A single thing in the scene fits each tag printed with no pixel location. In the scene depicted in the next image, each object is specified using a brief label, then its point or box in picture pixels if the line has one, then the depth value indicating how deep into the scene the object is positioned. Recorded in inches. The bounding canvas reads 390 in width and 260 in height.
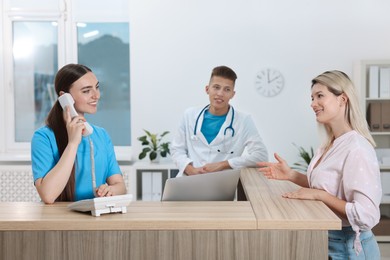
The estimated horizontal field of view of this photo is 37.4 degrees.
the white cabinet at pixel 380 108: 213.8
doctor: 142.3
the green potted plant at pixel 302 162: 229.0
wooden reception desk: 76.3
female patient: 84.2
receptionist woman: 89.5
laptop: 95.3
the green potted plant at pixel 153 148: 223.9
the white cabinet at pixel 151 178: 220.8
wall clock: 231.3
